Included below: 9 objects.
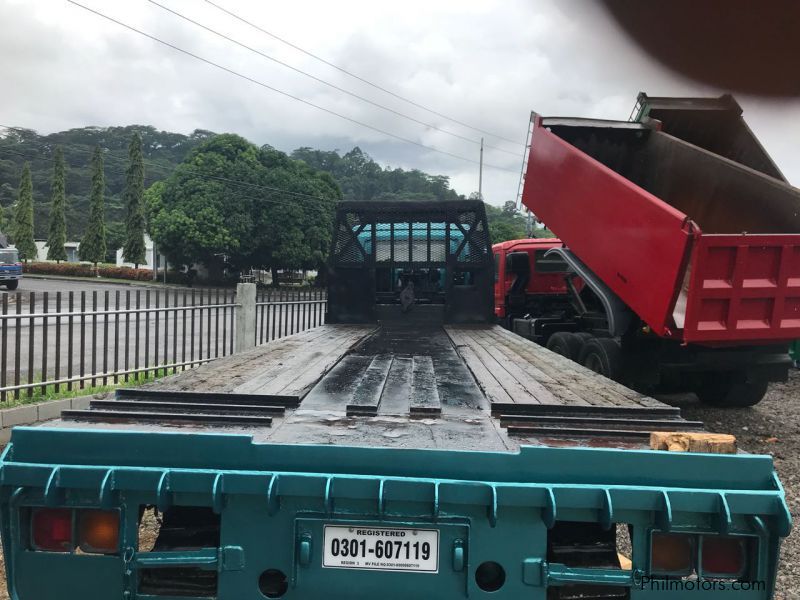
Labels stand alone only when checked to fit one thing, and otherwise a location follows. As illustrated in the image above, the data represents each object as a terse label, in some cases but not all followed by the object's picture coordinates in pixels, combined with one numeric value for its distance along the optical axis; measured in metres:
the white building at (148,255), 49.28
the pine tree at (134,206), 42.78
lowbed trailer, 1.71
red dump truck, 5.17
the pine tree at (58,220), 43.19
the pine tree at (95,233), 42.12
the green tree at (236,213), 31.62
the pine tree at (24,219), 42.44
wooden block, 1.78
